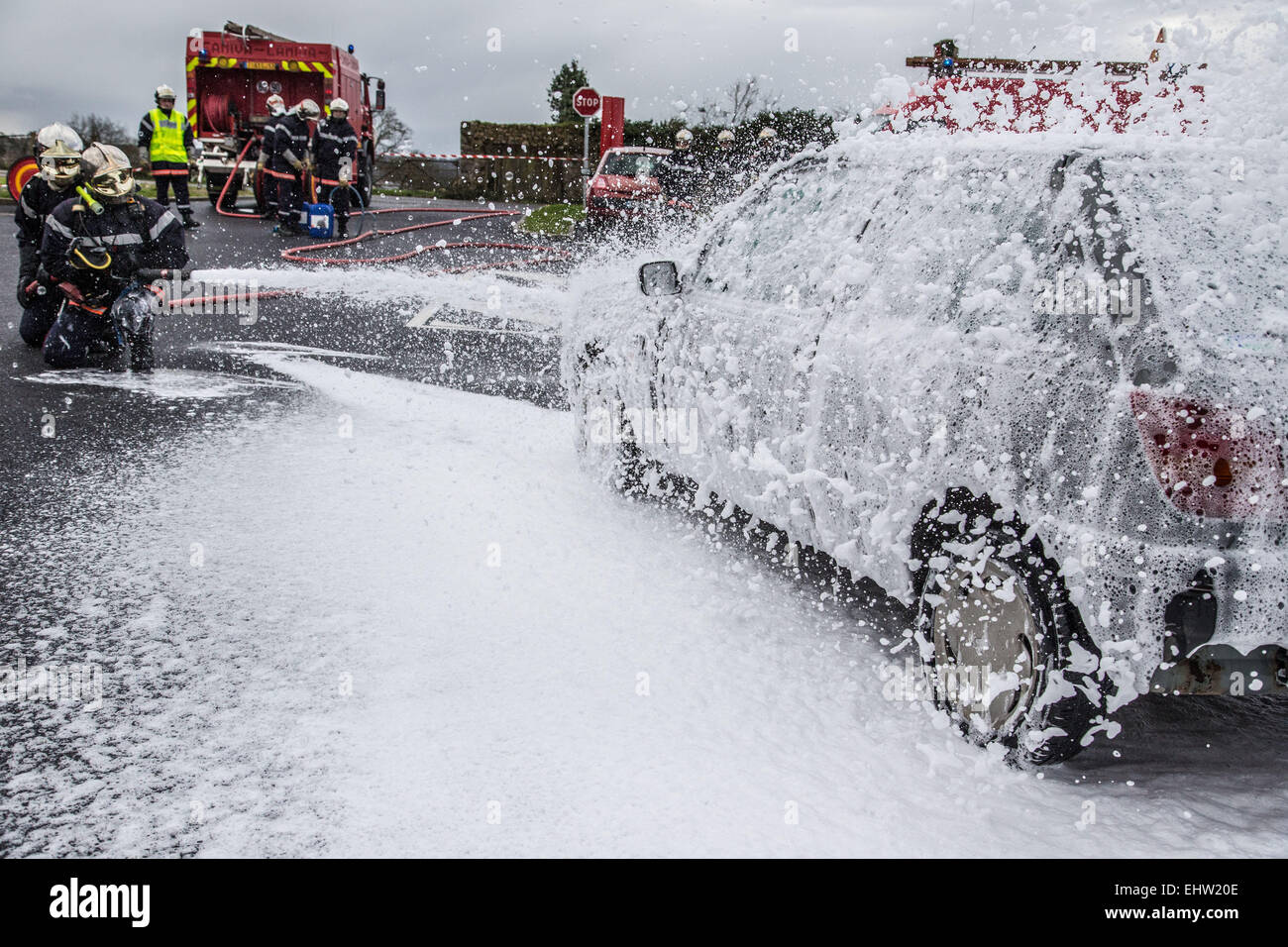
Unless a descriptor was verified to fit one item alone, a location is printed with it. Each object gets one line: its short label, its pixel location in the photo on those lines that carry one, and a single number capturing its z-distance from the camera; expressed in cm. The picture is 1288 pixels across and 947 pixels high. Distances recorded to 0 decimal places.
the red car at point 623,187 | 1795
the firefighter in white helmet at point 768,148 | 1925
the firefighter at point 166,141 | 1691
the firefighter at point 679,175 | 1828
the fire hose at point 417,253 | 1409
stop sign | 2116
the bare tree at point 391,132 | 5491
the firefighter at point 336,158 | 1648
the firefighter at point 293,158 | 1681
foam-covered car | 261
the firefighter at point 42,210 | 764
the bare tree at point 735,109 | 2844
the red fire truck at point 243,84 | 2189
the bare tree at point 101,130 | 3328
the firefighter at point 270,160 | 1706
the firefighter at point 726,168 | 1767
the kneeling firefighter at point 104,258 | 748
